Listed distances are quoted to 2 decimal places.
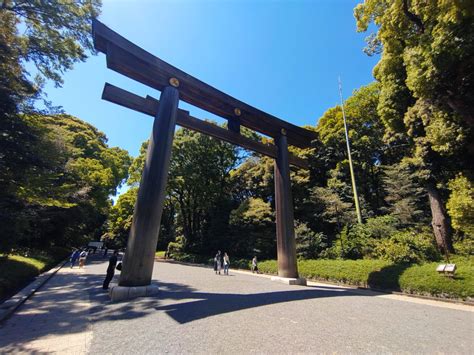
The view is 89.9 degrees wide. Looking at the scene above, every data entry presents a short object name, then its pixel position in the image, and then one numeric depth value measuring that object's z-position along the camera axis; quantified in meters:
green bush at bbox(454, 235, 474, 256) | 10.92
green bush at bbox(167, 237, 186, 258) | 26.39
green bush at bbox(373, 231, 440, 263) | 10.17
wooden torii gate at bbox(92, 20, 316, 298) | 6.66
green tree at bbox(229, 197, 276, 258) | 18.55
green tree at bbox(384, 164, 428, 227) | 15.46
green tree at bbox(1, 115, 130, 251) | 8.77
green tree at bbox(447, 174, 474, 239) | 10.03
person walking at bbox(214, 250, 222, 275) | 13.90
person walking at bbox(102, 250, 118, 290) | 7.67
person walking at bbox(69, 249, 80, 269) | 14.33
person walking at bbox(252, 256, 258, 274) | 16.16
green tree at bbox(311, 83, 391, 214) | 21.89
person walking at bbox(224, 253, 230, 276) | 13.77
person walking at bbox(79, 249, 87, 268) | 14.70
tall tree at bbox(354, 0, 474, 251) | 7.69
